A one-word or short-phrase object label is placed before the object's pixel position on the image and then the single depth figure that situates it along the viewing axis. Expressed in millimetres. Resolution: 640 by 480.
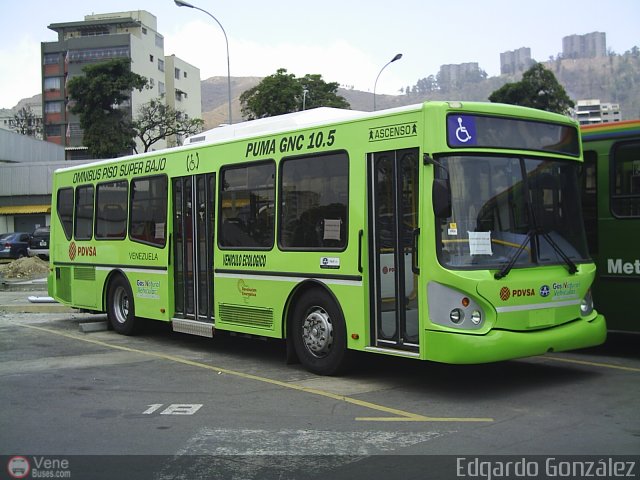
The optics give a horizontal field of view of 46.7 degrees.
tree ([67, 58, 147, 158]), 64312
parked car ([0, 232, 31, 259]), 37969
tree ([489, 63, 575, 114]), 66375
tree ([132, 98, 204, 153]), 69500
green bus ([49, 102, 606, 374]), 7473
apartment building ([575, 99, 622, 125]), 170625
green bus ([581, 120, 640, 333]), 9492
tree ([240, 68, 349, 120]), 65500
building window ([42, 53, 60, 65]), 85438
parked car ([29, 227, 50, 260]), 37688
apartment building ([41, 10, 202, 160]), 82812
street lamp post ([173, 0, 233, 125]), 27812
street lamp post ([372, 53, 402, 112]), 34531
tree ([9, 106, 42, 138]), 93200
